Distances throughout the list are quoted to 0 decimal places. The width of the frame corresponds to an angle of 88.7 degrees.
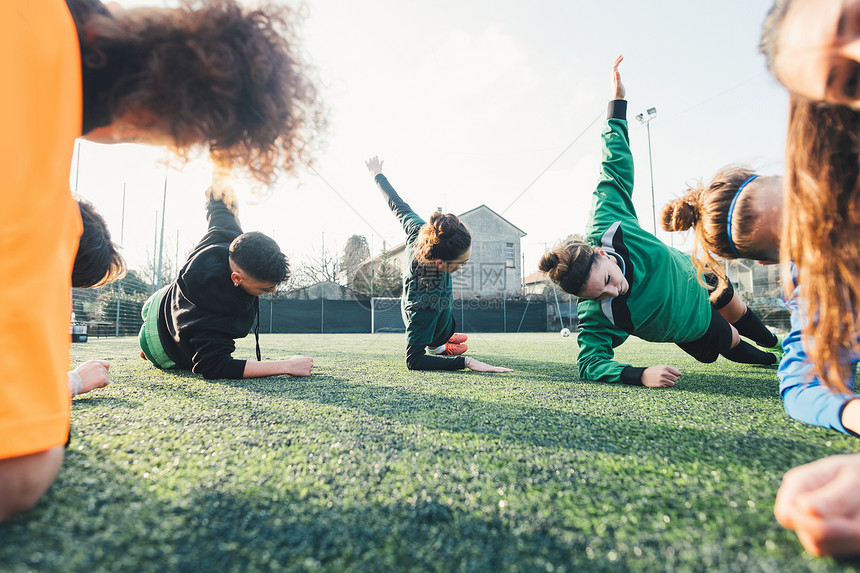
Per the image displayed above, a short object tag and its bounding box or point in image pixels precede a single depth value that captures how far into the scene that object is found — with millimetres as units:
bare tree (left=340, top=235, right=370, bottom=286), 29453
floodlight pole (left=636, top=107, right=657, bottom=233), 19391
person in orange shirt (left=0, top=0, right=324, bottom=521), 684
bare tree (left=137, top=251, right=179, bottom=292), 23266
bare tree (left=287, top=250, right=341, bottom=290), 27172
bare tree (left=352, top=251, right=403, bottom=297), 25797
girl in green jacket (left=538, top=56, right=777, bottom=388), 2299
